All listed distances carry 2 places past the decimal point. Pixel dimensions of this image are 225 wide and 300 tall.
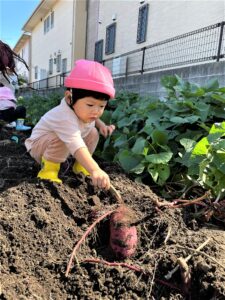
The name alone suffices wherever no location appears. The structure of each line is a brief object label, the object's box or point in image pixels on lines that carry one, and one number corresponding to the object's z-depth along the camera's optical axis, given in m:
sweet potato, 1.04
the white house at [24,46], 19.13
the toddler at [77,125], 1.26
